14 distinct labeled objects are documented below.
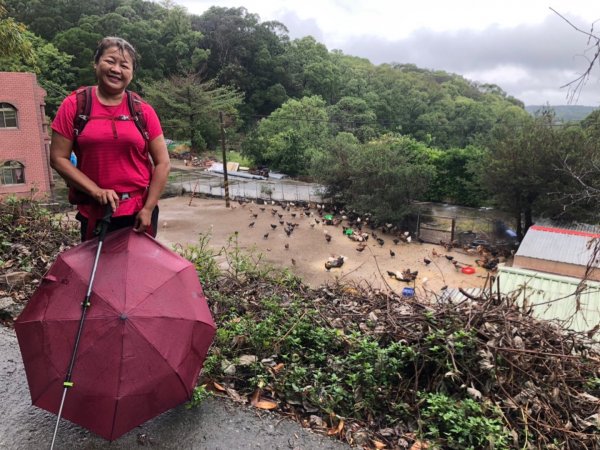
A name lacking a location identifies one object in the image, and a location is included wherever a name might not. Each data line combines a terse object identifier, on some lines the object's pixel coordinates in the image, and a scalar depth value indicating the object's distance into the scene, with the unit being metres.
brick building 19.75
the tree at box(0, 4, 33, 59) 8.95
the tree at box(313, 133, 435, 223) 21.48
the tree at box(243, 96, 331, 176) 34.12
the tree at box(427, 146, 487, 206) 29.53
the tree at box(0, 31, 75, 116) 35.22
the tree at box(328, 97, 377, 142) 41.34
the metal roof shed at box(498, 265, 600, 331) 7.56
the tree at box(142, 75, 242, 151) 36.73
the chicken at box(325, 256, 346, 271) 15.57
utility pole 24.42
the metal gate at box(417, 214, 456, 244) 20.19
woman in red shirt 2.24
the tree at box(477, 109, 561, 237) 18.52
